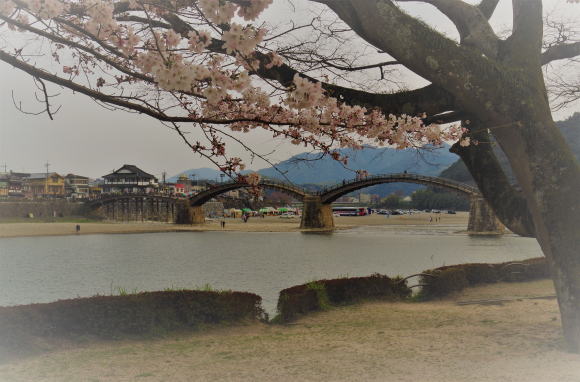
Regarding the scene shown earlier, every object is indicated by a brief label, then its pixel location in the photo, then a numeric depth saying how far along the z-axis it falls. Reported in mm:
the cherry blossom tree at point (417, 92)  5461
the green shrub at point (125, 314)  9992
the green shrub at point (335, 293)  13227
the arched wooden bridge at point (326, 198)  66062
